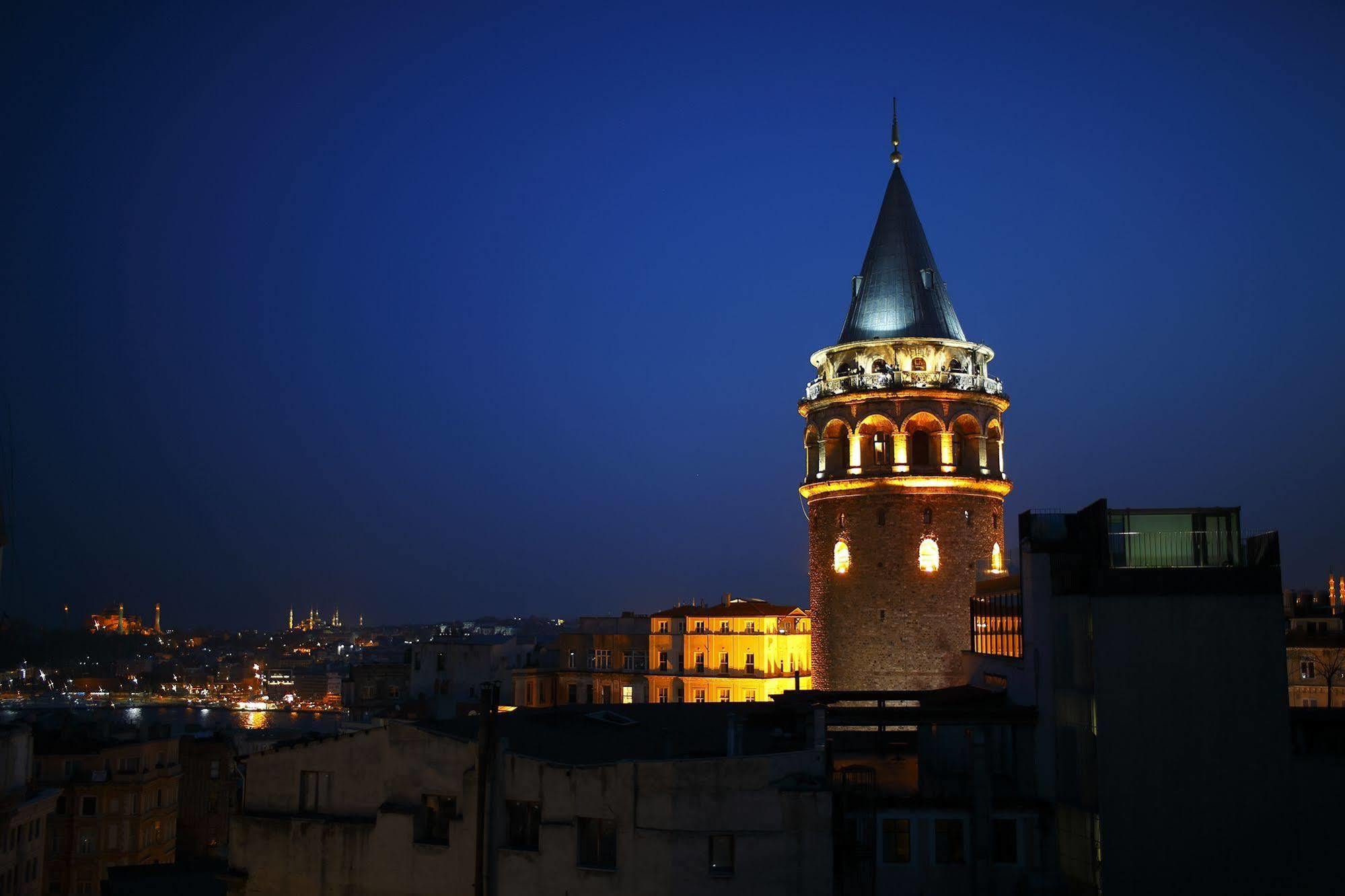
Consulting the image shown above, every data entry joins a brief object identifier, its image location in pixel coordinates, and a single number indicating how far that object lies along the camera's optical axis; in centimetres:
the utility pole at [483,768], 2517
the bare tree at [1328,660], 5641
